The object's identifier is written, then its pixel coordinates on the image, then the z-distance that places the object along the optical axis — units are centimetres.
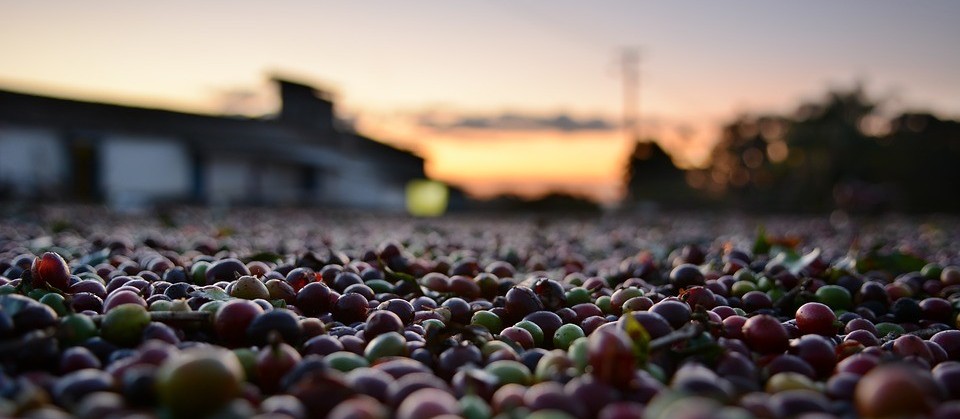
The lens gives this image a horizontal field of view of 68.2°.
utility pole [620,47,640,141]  4162
